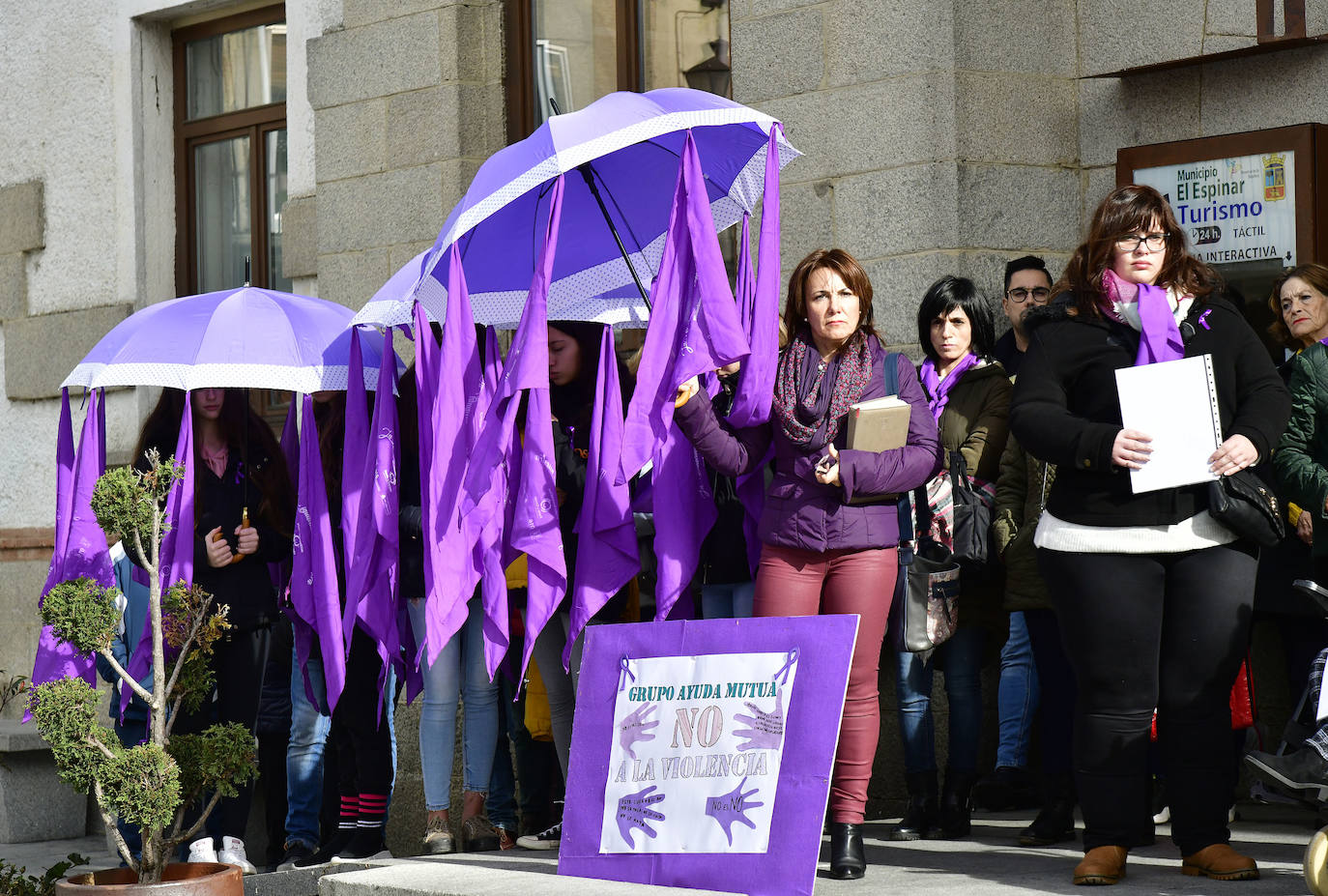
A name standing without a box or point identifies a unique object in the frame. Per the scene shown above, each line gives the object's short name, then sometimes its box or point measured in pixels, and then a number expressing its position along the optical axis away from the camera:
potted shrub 10.77
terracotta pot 10.52
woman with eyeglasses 9.45
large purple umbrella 12.40
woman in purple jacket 10.30
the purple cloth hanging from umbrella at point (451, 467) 11.21
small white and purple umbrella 12.79
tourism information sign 12.81
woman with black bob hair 12.05
